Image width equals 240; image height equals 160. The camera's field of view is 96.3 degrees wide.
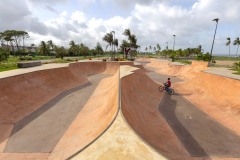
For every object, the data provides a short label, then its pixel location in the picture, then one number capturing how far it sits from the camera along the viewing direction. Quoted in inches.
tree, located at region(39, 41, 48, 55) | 2053.4
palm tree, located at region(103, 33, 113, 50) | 1709.5
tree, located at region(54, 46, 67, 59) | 1498.1
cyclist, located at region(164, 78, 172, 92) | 467.5
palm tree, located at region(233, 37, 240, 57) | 2306.5
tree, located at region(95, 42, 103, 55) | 3056.1
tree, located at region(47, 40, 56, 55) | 2224.7
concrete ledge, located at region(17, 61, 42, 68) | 578.7
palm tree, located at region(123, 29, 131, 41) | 1801.3
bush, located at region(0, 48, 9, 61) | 681.8
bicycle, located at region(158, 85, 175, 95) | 471.2
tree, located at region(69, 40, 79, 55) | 2210.6
